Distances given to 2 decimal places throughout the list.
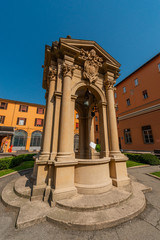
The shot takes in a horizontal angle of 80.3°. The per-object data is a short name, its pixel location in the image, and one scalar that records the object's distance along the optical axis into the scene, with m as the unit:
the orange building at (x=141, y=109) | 15.76
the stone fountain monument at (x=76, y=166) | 2.94
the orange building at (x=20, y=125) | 23.53
